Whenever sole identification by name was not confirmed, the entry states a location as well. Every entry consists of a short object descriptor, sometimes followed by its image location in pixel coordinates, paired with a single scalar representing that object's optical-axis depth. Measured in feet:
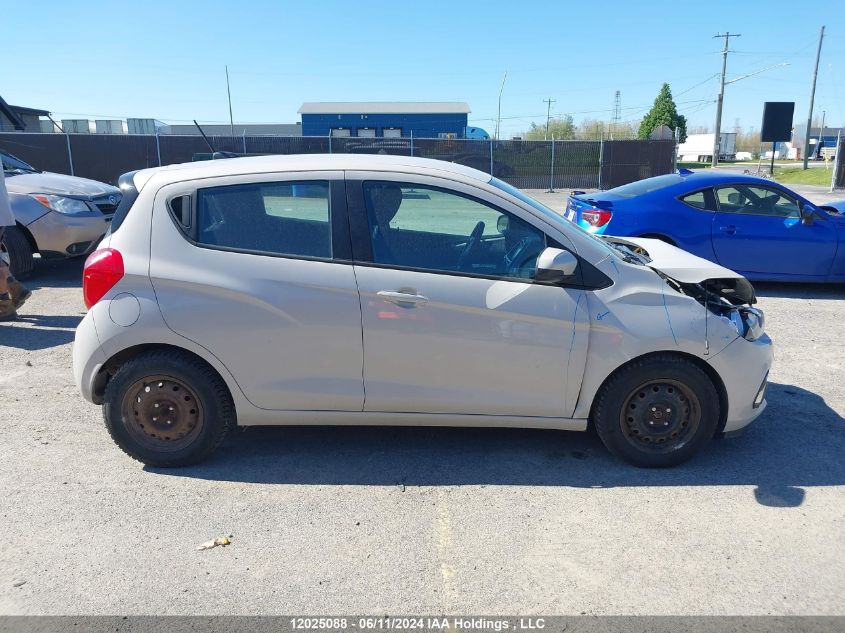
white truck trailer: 284.82
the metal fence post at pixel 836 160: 89.66
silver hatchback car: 11.97
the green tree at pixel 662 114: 218.18
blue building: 170.30
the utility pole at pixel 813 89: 157.69
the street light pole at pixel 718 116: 163.94
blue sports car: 27.14
